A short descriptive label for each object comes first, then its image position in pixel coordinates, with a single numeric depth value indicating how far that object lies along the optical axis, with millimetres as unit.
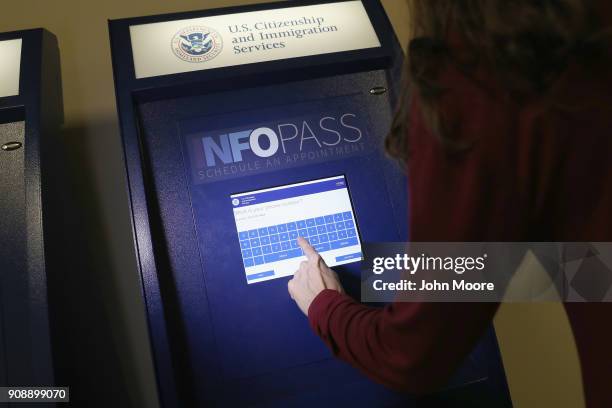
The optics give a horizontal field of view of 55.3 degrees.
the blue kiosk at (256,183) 1238
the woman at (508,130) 678
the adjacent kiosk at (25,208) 1161
